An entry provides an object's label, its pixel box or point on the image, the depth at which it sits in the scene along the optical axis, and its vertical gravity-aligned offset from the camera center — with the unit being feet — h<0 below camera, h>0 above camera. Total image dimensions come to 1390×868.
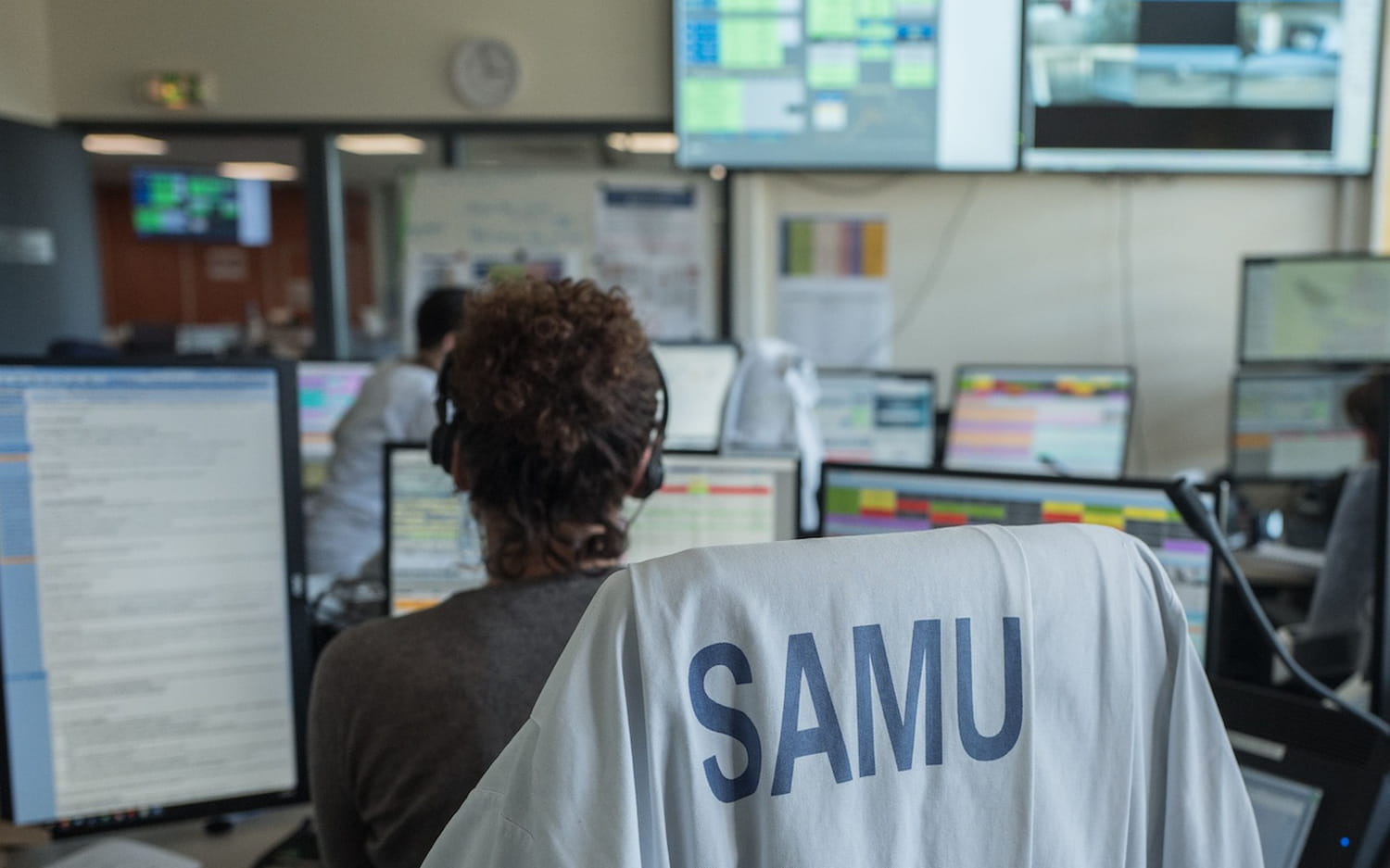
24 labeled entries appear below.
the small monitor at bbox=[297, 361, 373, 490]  11.60 -0.93
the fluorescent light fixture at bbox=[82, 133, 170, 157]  25.07 +4.15
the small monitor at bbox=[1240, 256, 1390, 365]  11.37 -0.06
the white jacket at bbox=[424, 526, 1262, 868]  1.96 -0.85
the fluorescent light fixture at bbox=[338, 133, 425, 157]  13.23 +2.20
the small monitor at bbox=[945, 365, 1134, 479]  11.00 -1.24
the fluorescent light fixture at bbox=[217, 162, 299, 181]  30.97 +4.17
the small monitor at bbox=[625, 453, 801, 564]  5.02 -0.95
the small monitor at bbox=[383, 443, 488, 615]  5.07 -1.10
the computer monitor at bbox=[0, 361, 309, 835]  3.84 -1.08
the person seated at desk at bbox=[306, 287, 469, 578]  8.80 -1.39
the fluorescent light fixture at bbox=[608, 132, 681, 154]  12.89 +2.08
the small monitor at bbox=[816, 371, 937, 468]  10.93 -1.18
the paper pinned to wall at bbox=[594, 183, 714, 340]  13.14 +0.72
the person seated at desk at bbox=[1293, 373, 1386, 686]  6.59 -1.88
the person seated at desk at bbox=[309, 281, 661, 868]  3.11 -0.88
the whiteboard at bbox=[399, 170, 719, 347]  13.14 +0.95
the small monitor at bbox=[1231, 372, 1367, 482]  10.96 -1.31
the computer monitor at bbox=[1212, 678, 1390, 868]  3.14 -1.49
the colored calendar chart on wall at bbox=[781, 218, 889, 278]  13.16 +0.73
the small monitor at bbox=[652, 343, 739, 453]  10.01 -0.74
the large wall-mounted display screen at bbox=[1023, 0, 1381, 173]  11.99 +2.55
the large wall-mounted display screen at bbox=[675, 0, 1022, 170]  12.20 +2.63
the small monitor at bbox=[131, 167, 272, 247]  32.71 +3.27
